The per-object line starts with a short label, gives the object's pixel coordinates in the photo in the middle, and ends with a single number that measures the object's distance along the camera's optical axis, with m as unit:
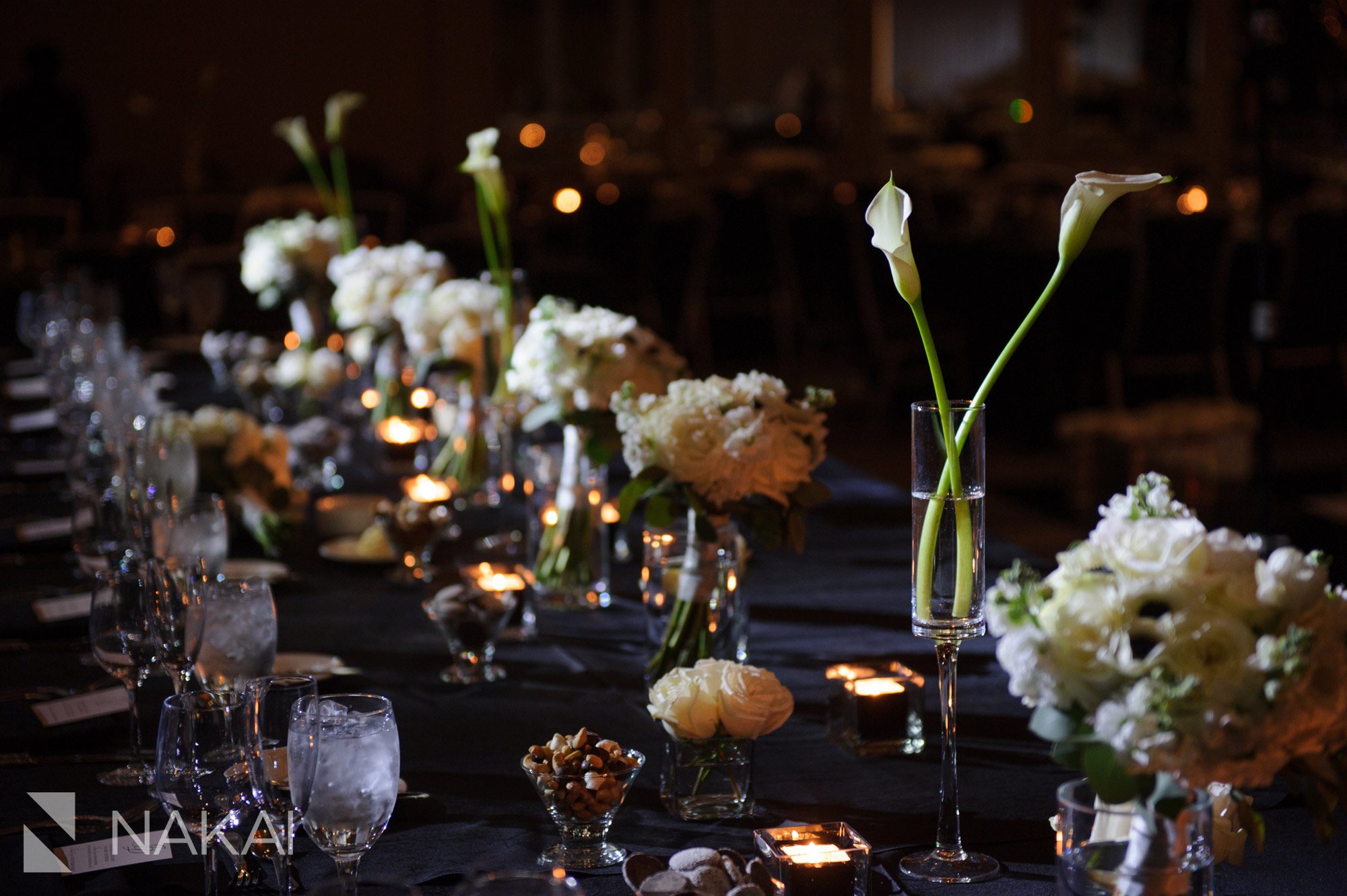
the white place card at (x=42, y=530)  2.53
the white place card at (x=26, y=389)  4.08
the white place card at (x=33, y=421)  3.59
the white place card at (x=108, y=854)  1.30
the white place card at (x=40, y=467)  3.09
